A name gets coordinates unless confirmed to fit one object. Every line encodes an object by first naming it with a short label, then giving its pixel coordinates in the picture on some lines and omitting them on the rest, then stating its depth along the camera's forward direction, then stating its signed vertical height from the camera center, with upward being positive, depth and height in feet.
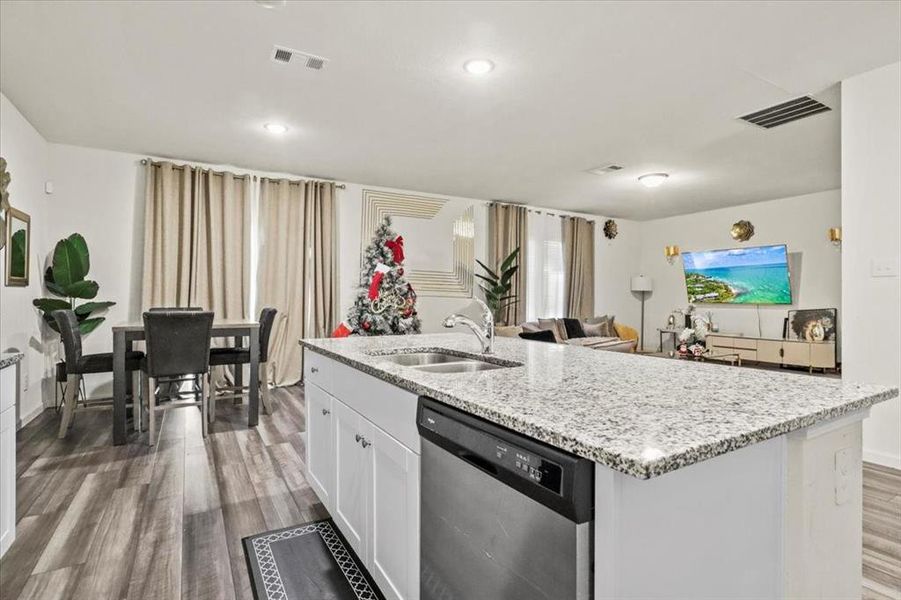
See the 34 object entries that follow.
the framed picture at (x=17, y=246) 11.07 +1.27
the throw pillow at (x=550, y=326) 21.32 -1.13
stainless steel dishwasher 2.53 -1.38
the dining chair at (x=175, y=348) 10.64 -1.14
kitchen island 2.48 -1.09
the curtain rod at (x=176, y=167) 15.38 +4.45
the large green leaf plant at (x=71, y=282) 13.08 +0.45
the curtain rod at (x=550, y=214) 24.47 +4.69
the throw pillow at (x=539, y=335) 18.71 -1.35
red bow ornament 16.47 +1.84
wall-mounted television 22.06 +1.36
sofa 20.51 -1.47
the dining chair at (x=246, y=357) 12.88 -1.61
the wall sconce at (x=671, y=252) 24.59 +2.65
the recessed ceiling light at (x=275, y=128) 12.63 +4.69
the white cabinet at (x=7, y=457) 5.78 -1.99
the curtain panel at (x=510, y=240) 22.85 +3.03
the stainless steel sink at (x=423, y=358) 7.07 -0.89
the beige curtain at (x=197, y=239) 15.42 +2.04
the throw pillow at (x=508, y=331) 18.94 -1.23
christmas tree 15.51 +0.18
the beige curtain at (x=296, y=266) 17.51 +1.31
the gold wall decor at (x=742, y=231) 23.32 +3.61
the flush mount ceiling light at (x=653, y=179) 17.52 +4.64
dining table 10.62 -1.42
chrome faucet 6.42 -0.40
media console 19.77 -2.12
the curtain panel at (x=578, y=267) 25.35 +1.90
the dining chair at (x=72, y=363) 10.78 -1.52
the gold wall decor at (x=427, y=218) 19.95 +2.94
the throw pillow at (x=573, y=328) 22.81 -1.30
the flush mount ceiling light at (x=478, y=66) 9.17 +4.66
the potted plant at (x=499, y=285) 21.71 +0.75
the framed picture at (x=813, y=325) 20.17 -0.94
